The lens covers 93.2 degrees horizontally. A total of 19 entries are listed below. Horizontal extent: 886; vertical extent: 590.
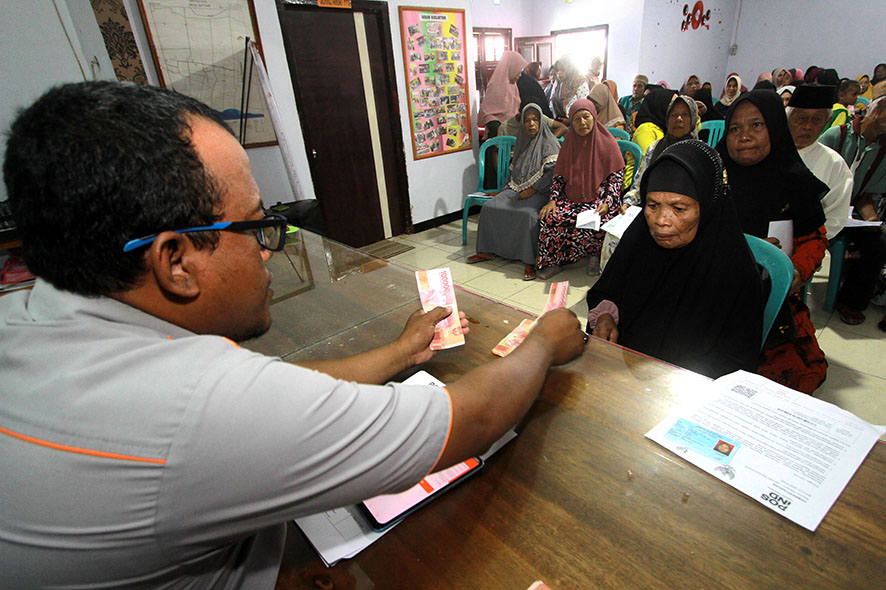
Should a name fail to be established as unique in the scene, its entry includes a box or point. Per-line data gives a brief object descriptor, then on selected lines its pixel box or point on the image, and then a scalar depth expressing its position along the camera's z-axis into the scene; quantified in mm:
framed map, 2865
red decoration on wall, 8219
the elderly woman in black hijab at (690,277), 1298
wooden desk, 580
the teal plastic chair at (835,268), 2646
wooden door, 3670
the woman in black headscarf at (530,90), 5117
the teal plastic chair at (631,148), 3672
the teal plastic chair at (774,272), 1348
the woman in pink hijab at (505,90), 5469
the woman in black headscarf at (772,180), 1994
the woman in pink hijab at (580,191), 3490
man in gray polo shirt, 412
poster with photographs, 4289
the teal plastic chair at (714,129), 4203
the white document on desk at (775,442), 670
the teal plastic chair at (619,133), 4020
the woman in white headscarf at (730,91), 6868
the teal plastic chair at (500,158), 4504
